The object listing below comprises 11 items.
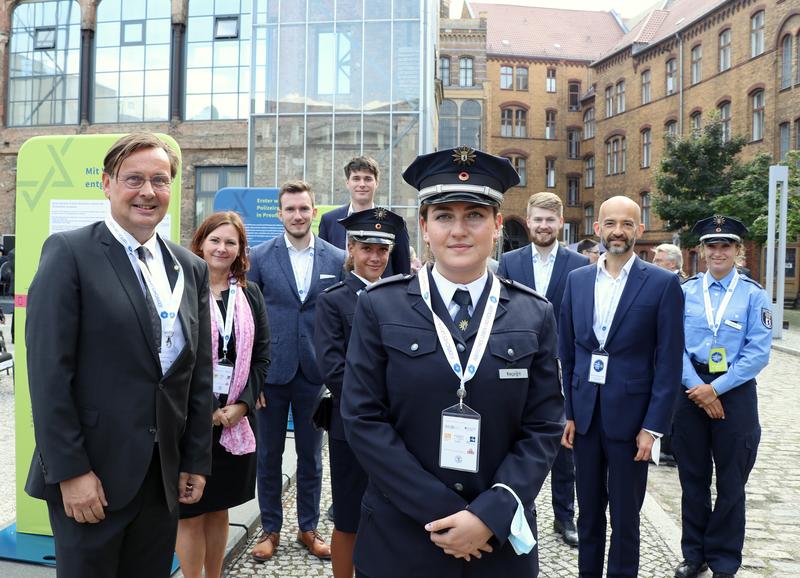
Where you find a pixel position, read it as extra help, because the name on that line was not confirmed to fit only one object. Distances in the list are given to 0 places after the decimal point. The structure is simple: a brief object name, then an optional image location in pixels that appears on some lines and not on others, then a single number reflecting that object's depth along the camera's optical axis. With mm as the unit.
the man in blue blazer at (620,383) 3732
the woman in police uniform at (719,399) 4262
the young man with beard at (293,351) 4645
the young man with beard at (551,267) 5031
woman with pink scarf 3656
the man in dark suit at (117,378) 2379
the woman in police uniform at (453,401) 2176
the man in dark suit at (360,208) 4777
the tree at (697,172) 30297
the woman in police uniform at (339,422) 3645
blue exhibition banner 8953
